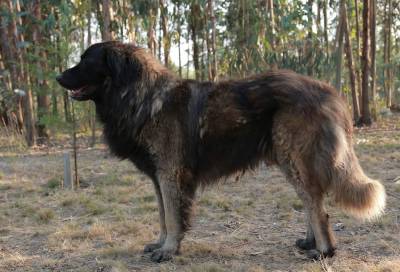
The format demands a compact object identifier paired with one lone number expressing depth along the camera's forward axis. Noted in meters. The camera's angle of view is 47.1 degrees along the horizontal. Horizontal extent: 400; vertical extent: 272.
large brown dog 3.58
